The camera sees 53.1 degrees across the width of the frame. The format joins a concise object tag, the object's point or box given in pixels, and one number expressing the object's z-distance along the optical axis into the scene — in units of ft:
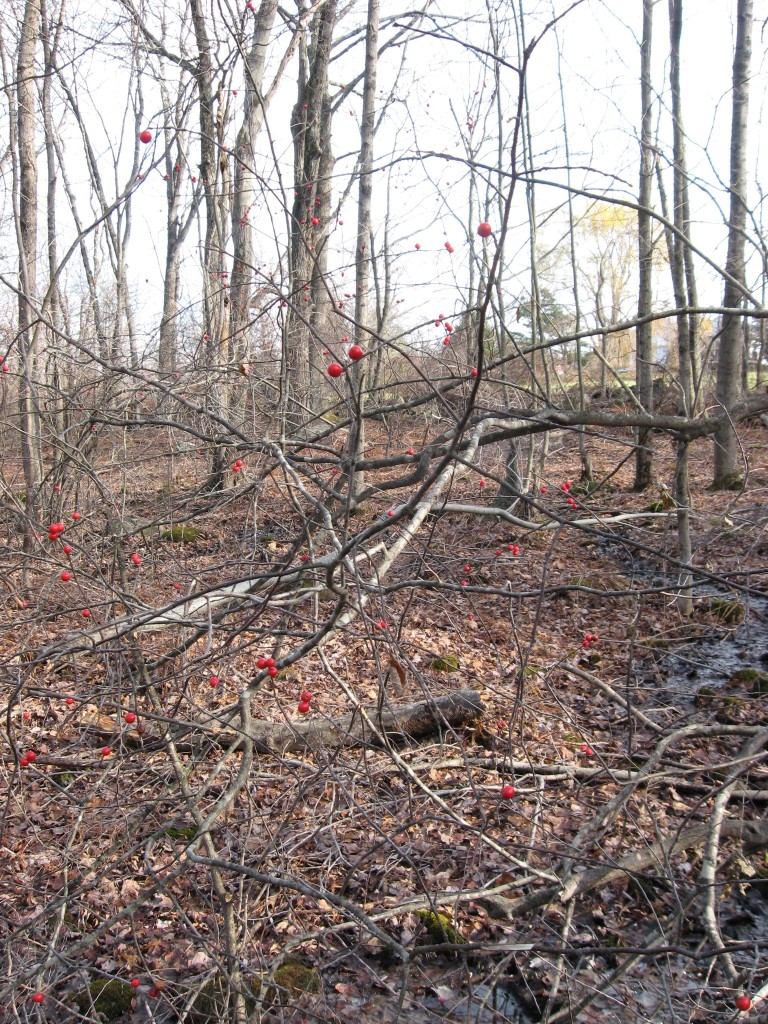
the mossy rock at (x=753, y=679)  16.20
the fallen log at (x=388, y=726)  14.01
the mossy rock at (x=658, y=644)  19.26
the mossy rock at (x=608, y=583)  22.76
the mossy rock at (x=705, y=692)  16.56
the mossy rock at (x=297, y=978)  9.70
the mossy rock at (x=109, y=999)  9.80
